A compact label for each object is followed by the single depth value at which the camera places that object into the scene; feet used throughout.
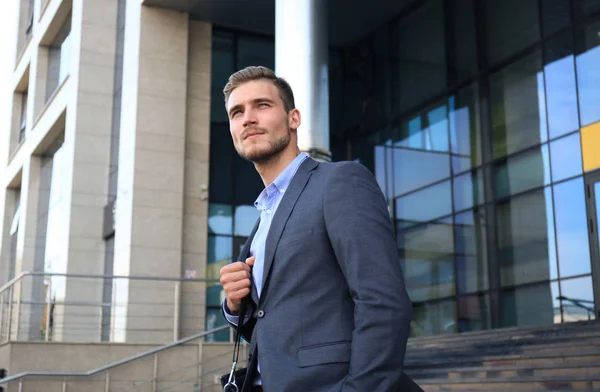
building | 48.26
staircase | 29.63
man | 6.59
